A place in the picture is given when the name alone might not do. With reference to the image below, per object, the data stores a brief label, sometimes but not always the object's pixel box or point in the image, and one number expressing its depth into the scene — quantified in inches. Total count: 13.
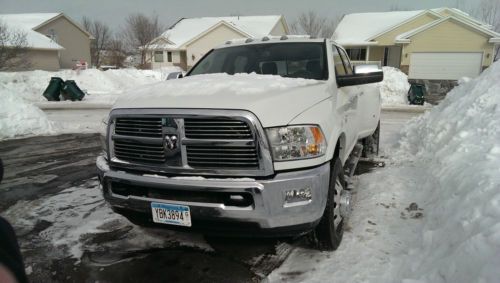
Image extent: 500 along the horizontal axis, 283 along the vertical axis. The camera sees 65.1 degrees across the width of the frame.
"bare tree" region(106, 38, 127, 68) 1955.0
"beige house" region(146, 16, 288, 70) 1662.2
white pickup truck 114.5
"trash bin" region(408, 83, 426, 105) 734.5
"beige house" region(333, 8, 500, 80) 1160.8
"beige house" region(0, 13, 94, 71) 1395.2
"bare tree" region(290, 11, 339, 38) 2243.5
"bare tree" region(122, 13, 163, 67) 2159.2
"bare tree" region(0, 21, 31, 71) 883.4
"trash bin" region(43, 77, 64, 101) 773.3
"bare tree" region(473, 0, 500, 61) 1670.5
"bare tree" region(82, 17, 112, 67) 2517.7
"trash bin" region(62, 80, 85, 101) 775.1
